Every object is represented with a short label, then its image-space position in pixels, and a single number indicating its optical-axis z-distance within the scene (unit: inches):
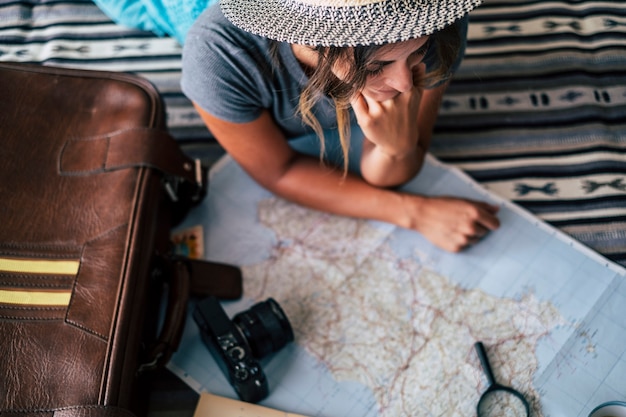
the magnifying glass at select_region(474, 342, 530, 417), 39.0
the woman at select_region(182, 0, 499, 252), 26.5
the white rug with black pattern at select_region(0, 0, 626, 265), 48.4
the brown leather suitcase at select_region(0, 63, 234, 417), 33.2
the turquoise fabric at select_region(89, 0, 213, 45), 43.6
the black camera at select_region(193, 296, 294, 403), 39.1
